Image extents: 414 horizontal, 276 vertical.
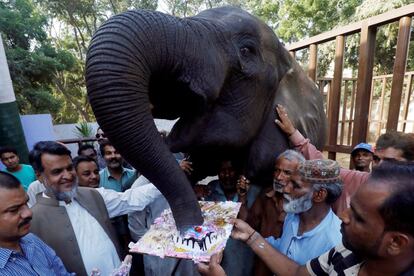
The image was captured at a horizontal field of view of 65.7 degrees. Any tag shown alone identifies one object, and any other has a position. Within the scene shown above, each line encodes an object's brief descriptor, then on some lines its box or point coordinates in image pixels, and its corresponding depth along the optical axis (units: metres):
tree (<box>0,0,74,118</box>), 9.87
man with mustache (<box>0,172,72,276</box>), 1.36
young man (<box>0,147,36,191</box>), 3.84
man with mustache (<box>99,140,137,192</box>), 3.11
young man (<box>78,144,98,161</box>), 3.79
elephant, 1.18
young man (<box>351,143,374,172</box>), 2.91
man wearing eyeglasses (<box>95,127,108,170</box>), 4.39
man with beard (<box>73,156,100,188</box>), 2.75
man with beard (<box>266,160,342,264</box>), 1.60
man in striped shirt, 0.97
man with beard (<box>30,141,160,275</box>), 1.86
